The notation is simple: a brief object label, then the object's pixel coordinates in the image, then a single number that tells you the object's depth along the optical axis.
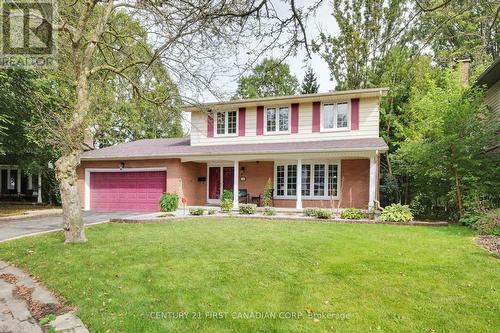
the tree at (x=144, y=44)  3.96
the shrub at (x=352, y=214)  12.14
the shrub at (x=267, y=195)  15.22
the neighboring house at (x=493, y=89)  11.49
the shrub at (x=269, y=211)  13.23
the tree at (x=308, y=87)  25.24
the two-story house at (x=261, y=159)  14.10
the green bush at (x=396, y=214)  11.35
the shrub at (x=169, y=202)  14.91
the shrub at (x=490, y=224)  8.66
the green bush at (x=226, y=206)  14.52
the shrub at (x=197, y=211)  13.45
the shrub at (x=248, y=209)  13.61
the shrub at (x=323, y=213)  12.27
